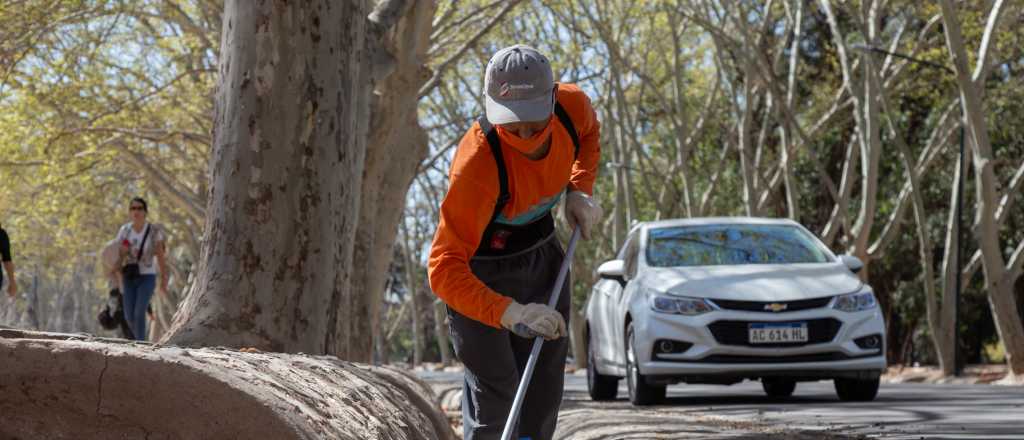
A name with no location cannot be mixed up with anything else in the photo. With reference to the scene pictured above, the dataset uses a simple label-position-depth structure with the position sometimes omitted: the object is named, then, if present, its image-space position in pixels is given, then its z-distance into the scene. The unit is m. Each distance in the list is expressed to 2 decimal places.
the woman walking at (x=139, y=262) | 14.89
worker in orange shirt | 4.85
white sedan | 12.38
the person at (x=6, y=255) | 14.30
